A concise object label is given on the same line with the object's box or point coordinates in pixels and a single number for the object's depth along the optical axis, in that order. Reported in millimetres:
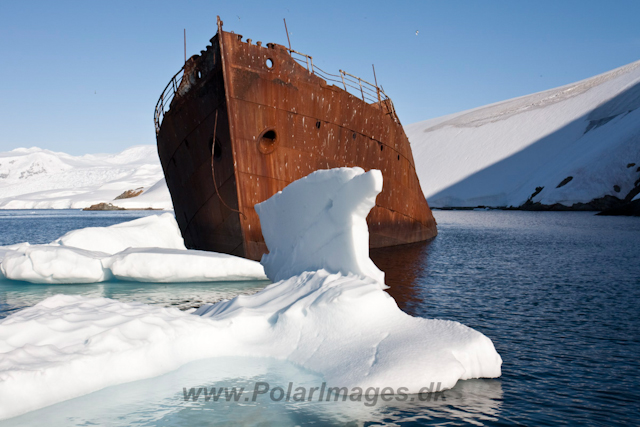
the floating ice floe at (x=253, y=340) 5145
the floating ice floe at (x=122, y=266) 11812
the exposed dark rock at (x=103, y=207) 112706
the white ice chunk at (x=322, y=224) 8508
